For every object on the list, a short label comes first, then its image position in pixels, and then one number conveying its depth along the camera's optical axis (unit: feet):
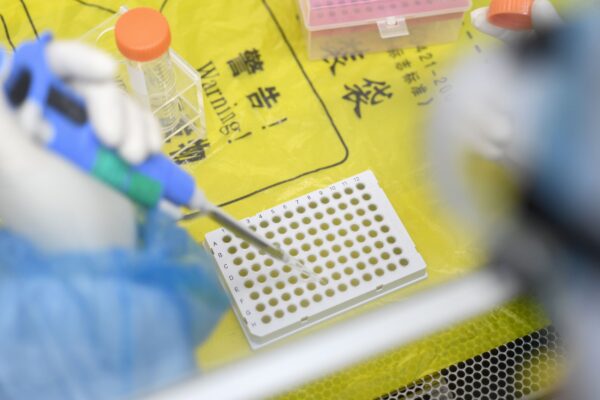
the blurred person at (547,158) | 2.35
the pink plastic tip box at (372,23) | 3.25
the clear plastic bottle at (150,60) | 2.92
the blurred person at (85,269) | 2.41
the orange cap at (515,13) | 2.77
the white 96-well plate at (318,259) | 2.98
